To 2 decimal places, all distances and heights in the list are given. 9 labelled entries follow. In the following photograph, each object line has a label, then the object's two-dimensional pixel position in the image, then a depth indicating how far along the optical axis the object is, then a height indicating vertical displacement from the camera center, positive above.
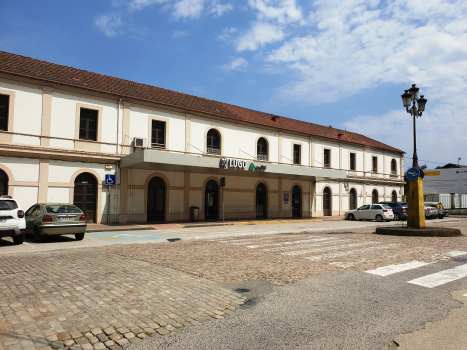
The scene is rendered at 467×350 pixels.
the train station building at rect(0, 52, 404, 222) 18.27 +3.08
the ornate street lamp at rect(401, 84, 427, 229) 15.36 +0.82
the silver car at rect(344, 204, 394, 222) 27.20 -1.16
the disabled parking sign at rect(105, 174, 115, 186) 20.52 +0.97
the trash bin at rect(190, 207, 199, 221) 24.12 -1.20
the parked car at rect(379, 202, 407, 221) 28.78 -0.98
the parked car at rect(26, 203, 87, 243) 12.81 -0.96
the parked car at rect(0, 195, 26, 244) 11.26 -0.80
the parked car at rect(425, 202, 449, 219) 31.94 -0.79
